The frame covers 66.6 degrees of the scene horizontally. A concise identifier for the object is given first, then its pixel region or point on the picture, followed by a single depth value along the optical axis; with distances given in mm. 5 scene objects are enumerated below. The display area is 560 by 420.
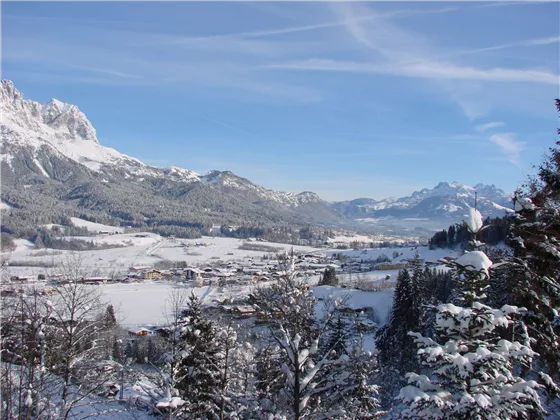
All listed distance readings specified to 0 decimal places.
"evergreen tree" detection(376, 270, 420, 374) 26188
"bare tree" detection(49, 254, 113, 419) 10323
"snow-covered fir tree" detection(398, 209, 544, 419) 6434
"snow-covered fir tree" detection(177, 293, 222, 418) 14602
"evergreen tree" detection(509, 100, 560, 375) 8250
